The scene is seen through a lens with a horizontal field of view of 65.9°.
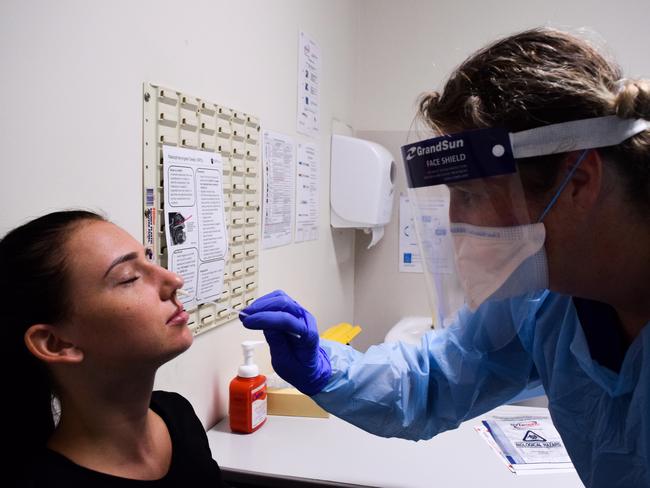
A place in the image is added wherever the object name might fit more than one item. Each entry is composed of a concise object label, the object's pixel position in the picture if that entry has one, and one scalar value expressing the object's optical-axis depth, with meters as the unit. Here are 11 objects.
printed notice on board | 1.15
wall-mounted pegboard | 1.10
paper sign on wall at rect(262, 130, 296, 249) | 1.67
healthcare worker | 0.81
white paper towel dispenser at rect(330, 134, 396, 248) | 2.34
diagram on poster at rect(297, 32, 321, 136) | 1.95
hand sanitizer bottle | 1.38
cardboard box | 1.52
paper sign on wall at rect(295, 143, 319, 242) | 1.98
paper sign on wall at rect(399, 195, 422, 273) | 2.77
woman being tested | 0.71
